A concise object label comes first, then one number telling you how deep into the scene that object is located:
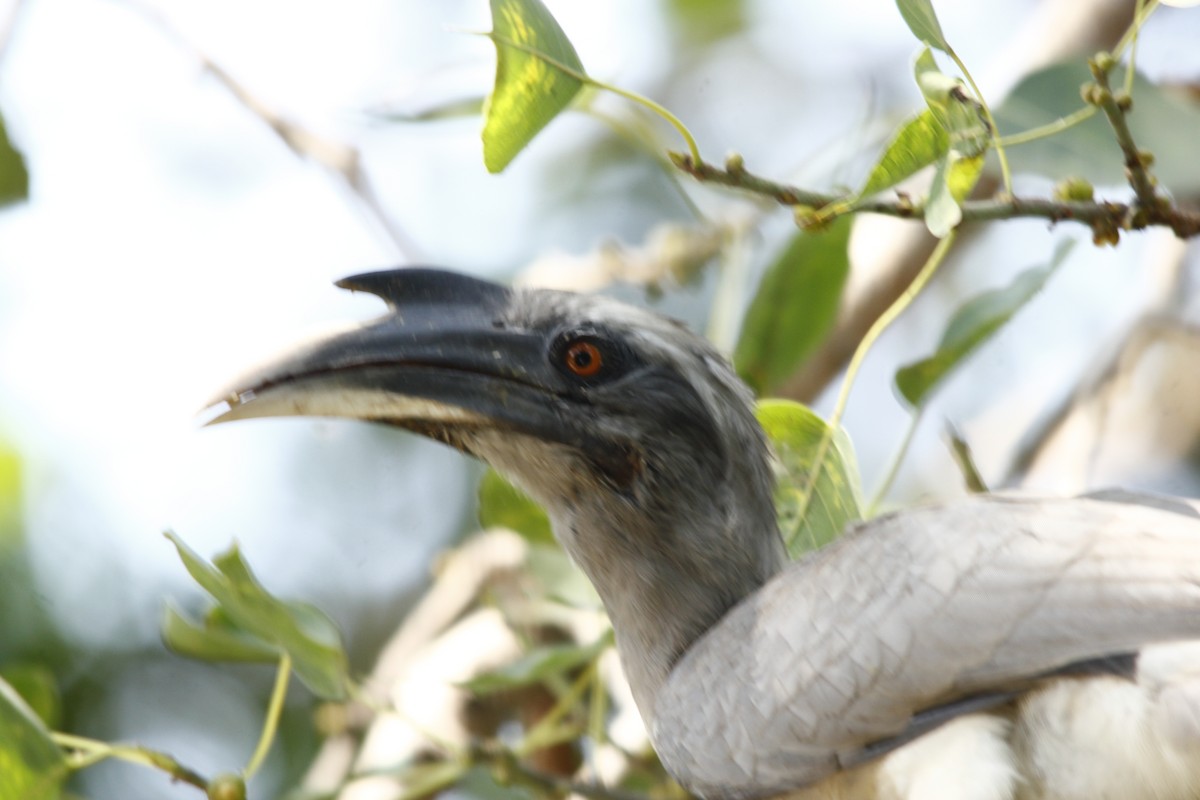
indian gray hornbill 3.85
